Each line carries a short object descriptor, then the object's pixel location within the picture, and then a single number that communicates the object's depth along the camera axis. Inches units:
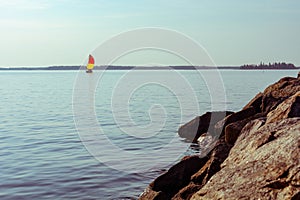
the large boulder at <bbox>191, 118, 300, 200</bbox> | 262.2
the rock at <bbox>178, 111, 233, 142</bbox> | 802.2
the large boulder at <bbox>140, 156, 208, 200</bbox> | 382.3
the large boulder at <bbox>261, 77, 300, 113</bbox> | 524.1
